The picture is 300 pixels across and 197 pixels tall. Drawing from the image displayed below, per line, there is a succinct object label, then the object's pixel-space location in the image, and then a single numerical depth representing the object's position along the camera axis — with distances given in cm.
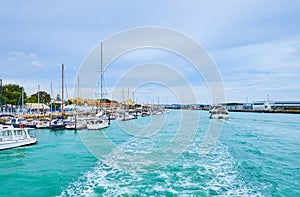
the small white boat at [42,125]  3017
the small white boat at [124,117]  4621
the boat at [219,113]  4909
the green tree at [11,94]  4470
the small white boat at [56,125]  2916
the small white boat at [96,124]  2893
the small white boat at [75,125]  2896
